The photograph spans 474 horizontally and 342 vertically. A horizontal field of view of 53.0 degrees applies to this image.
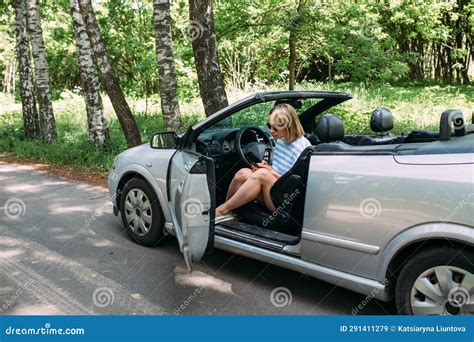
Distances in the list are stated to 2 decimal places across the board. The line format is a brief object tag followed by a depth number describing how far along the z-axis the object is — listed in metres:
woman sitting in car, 4.51
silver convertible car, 3.08
